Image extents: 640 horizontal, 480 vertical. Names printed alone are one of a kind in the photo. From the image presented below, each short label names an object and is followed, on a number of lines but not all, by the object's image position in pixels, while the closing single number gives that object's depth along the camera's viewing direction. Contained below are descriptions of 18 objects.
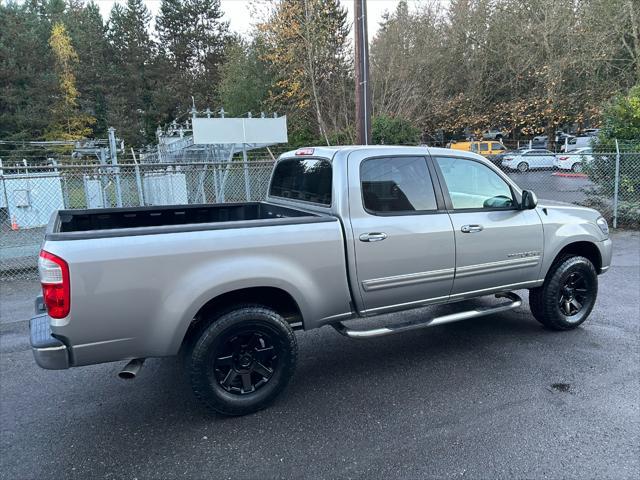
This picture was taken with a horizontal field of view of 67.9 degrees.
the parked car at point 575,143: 27.45
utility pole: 9.27
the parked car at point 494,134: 28.71
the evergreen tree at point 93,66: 48.78
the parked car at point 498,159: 21.56
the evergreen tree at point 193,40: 51.33
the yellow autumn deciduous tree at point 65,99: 44.03
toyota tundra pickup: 2.91
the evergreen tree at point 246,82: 26.73
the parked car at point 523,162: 21.09
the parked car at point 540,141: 29.53
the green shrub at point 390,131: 16.80
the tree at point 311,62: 19.92
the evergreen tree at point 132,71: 48.72
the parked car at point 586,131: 24.66
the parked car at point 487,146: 27.90
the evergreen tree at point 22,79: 38.97
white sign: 12.51
